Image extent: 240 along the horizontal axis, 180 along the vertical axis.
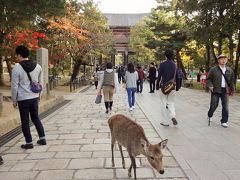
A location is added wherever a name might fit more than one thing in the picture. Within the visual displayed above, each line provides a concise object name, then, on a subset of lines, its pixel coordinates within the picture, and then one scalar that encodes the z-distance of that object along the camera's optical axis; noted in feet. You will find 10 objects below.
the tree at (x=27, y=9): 32.76
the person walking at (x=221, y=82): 28.12
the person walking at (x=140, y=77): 65.94
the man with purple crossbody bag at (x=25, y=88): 20.72
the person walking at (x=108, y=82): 35.83
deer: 13.23
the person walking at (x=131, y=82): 40.32
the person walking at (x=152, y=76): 66.80
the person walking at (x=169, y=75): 28.60
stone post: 48.01
